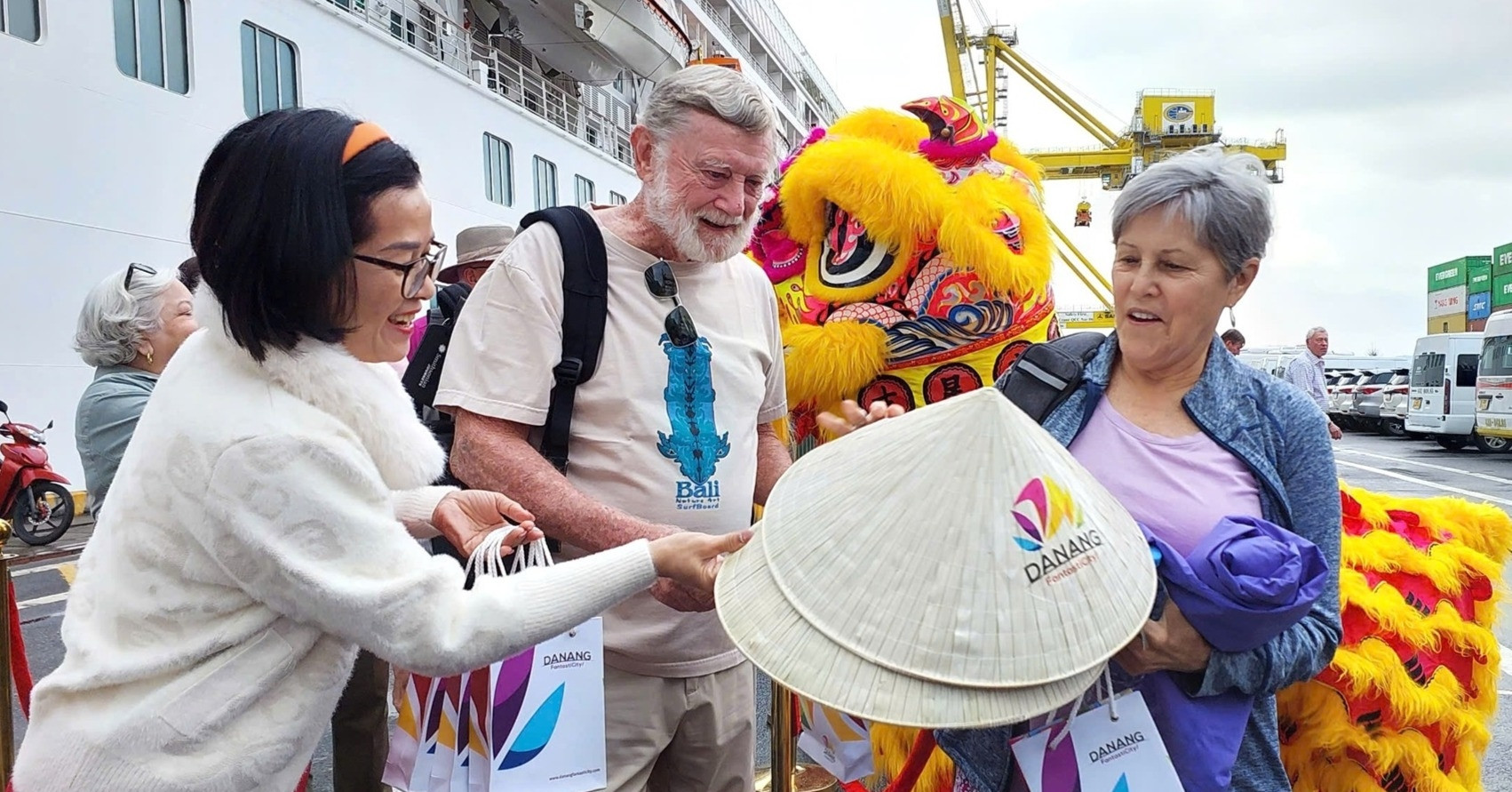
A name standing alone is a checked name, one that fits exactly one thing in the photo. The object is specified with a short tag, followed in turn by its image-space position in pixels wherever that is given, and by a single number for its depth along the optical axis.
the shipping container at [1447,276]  35.31
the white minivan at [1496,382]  15.55
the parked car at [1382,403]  22.03
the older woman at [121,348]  2.92
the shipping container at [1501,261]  31.80
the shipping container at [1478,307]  33.62
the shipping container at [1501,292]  32.19
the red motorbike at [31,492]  6.91
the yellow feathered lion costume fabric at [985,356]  1.94
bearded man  1.73
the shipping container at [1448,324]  35.38
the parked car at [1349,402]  23.97
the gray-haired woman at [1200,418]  1.54
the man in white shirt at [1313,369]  11.02
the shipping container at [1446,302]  35.28
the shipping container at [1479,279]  33.75
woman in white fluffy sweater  1.16
